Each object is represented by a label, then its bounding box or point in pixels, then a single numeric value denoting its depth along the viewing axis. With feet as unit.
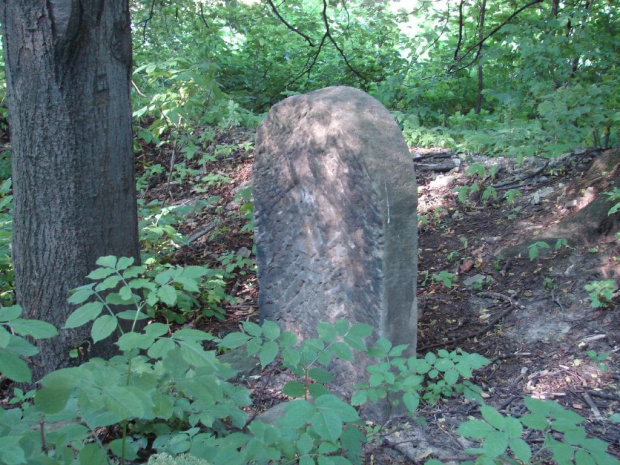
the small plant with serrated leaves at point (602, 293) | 10.89
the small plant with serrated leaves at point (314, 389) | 4.90
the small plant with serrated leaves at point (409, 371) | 6.31
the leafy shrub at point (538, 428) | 4.51
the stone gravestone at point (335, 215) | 8.99
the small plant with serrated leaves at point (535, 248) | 12.88
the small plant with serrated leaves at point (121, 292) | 5.57
